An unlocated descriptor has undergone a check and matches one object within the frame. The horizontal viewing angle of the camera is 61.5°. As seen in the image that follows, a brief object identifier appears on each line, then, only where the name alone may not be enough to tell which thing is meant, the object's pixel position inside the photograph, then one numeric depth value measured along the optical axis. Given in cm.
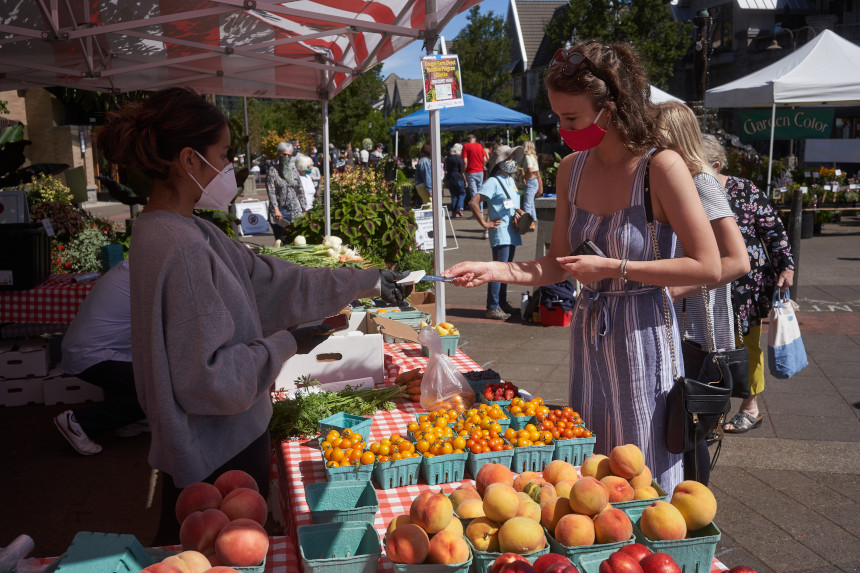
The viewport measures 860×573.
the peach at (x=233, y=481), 189
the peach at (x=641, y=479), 195
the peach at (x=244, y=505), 177
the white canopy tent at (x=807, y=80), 1080
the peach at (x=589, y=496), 173
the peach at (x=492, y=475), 204
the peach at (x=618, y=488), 186
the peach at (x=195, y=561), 153
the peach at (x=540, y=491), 191
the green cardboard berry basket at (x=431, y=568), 164
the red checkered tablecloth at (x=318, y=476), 224
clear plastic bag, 320
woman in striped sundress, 231
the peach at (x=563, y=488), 188
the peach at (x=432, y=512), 170
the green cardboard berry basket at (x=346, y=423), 284
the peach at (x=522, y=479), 201
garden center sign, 1367
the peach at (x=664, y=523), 168
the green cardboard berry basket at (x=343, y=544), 173
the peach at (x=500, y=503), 175
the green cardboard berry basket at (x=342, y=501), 202
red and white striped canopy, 444
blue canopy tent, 1540
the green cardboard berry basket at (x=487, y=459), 246
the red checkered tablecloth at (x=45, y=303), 586
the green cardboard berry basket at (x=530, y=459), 250
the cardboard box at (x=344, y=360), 364
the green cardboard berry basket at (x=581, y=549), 166
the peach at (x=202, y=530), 167
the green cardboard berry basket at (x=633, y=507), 183
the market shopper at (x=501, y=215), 849
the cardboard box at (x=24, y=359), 581
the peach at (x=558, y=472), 204
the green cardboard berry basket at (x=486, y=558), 167
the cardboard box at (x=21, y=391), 586
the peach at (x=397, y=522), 178
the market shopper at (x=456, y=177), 1961
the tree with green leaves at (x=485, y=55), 4028
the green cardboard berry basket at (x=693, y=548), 168
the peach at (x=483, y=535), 173
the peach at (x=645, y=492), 189
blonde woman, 256
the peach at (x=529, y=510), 180
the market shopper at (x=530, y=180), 1010
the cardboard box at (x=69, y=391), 592
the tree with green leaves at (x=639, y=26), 3609
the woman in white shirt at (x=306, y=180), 1257
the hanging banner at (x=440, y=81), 436
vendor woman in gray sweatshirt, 192
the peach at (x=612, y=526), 168
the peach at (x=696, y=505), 173
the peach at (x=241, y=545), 161
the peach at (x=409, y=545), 165
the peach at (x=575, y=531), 167
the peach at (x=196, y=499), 179
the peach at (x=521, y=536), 167
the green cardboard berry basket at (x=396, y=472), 243
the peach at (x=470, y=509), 182
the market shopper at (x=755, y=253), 434
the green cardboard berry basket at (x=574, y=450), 249
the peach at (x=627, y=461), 193
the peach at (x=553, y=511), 181
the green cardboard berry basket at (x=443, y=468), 244
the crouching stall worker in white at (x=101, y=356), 487
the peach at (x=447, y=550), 165
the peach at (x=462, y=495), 191
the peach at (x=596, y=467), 200
